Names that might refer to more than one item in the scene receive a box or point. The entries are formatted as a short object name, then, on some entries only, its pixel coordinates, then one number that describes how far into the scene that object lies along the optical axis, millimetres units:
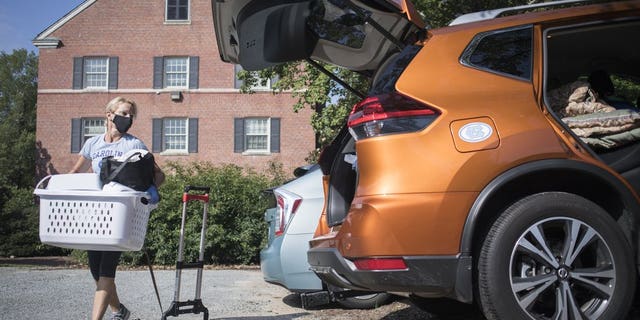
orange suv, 2816
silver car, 5199
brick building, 27375
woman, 4389
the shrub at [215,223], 12328
